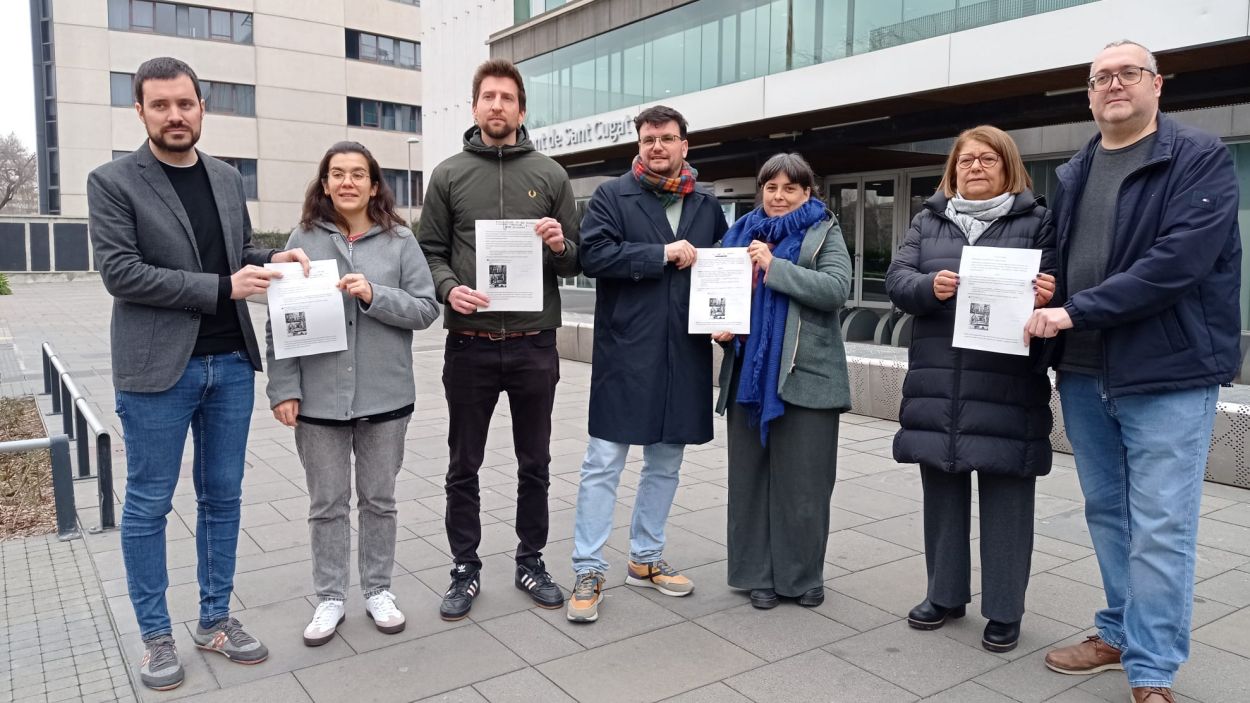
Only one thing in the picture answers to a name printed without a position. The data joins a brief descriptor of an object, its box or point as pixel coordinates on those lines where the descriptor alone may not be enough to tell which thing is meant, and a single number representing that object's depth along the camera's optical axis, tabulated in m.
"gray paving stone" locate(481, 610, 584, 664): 3.79
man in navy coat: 4.21
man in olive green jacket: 4.14
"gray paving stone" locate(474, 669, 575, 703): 3.40
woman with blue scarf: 4.14
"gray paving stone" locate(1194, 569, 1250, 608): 4.42
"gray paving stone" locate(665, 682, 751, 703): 3.39
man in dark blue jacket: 3.13
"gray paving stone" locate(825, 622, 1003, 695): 3.57
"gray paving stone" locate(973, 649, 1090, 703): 3.46
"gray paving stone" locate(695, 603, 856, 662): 3.87
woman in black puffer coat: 3.71
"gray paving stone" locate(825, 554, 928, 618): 4.40
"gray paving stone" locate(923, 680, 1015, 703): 3.41
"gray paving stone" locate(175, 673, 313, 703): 3.41
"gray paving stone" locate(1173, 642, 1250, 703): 3.45
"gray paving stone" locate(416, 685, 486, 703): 3.39
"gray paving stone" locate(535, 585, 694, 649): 3.98
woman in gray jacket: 3.85
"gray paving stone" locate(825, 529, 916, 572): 4.98
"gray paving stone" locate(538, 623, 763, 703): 3.47
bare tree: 64.81
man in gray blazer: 3.38
